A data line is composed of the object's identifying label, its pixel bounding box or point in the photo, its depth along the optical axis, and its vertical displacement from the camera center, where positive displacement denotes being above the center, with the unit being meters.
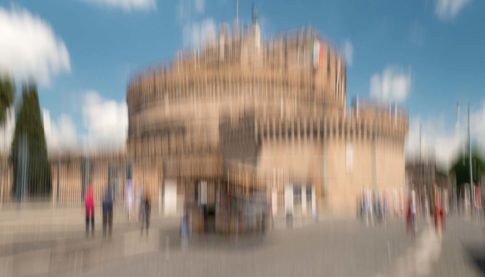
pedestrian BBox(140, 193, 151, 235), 16.16 -1.97
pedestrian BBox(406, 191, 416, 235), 17.78 -2.53
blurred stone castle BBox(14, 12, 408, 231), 42.41 +1.97
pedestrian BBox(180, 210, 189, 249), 14.63 -2.48
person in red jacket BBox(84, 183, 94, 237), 14.59 -1.62
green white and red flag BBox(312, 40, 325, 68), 58.25 +11.14
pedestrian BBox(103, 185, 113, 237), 14.63 -1.67
